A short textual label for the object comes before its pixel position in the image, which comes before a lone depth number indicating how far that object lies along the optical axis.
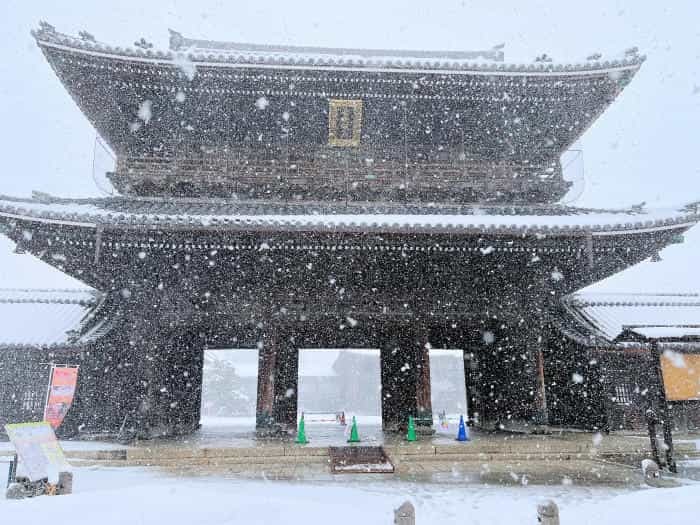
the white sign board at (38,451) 5.28
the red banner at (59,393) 10.26
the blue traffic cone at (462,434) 9.30
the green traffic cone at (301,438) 9.10
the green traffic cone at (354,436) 9.23
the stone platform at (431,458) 7.14
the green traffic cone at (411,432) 9.16
